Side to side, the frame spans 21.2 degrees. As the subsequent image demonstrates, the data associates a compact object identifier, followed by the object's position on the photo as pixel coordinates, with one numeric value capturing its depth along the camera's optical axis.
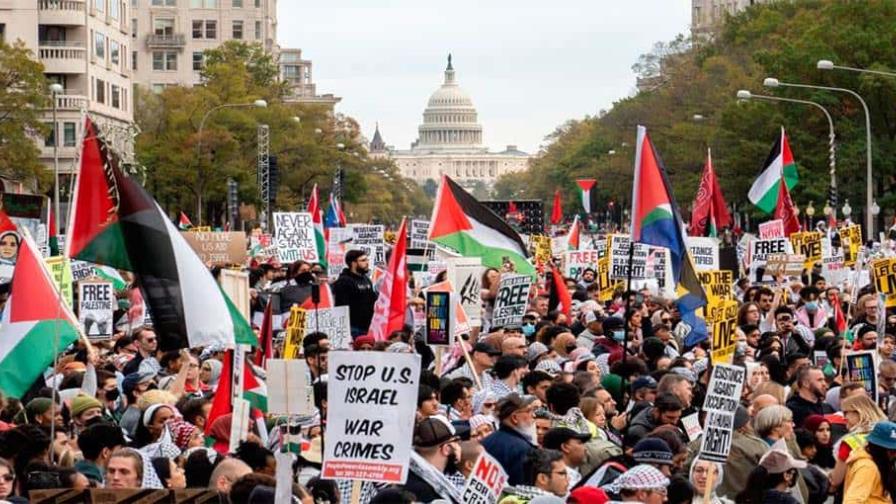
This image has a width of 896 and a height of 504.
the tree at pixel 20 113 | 68.62
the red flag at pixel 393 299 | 19.92
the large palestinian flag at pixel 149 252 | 12.55
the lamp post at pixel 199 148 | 82.78
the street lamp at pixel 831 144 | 60.30
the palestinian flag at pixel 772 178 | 36.97
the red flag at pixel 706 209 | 32.59
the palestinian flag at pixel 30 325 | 13.88
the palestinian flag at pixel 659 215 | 18.09
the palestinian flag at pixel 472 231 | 21.97
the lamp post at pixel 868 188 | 61.28
